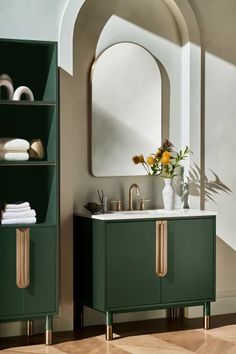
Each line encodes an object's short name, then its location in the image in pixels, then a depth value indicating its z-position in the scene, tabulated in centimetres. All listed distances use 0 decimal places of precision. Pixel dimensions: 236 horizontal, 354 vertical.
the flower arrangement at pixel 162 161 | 574
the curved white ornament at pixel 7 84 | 512
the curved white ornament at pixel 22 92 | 513
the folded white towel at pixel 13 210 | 509
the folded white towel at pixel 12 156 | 510
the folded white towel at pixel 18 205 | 509
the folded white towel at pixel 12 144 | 509
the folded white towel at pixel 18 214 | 508
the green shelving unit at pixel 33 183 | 505
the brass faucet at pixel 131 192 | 582
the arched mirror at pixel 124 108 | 574
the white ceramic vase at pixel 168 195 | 580
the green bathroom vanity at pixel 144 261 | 529
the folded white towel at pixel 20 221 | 508
